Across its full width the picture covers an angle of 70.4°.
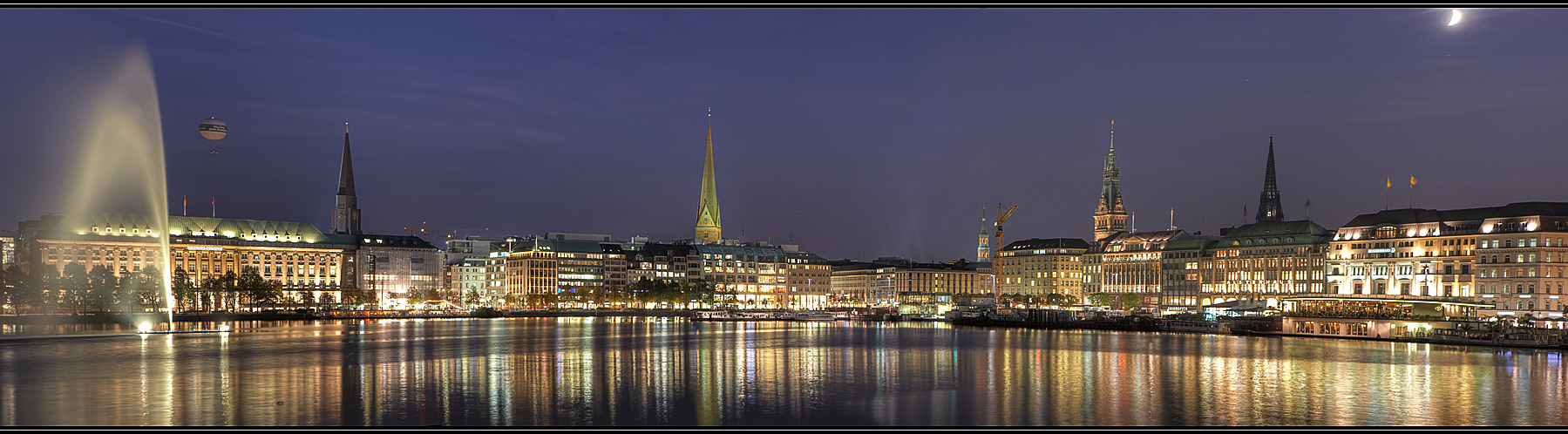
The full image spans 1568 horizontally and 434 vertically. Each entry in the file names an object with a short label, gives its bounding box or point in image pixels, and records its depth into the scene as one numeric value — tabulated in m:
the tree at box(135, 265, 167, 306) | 147.38
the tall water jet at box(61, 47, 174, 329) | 172.62
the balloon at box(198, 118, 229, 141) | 72.25
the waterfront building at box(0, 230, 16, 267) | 185.00
